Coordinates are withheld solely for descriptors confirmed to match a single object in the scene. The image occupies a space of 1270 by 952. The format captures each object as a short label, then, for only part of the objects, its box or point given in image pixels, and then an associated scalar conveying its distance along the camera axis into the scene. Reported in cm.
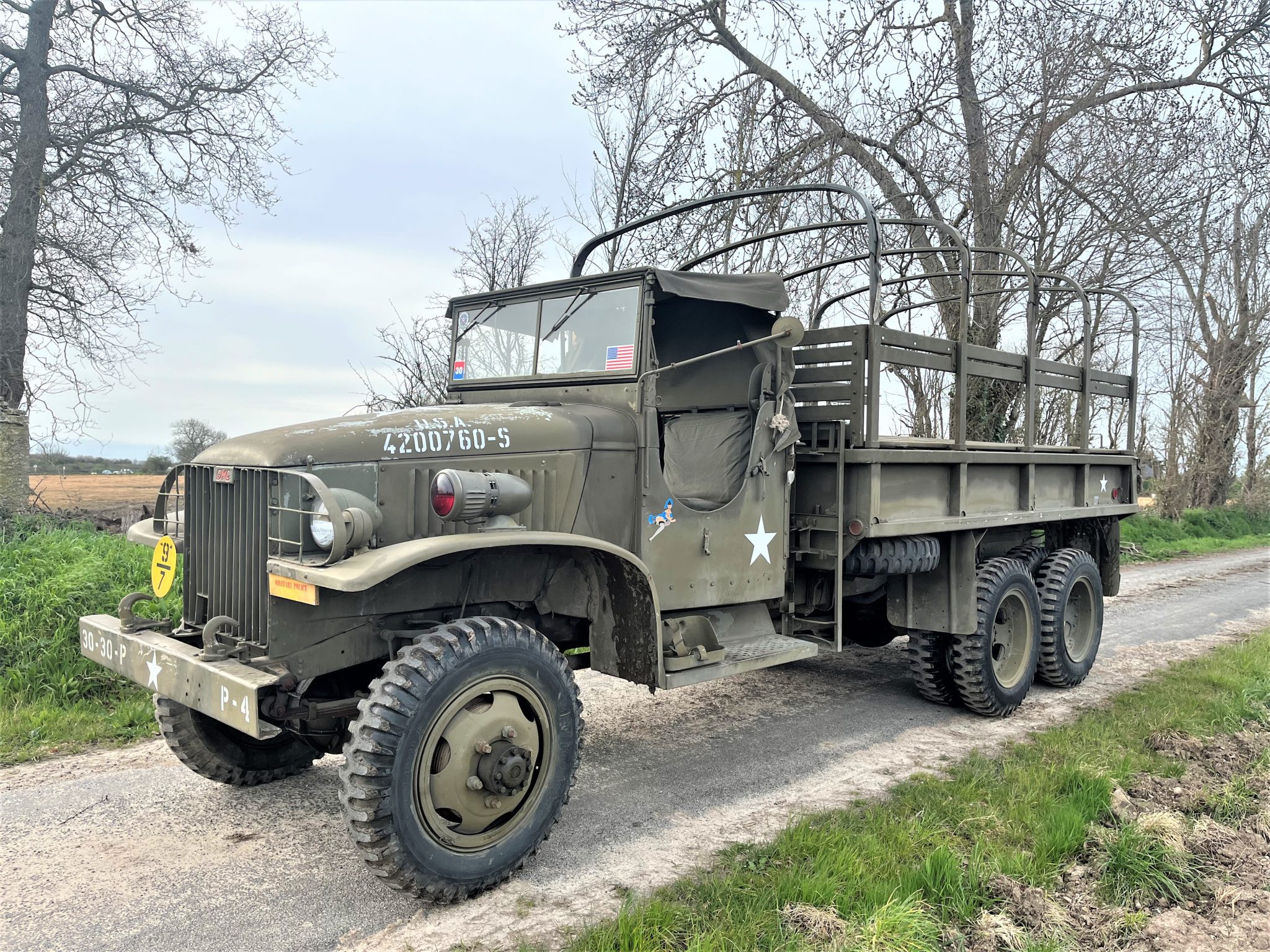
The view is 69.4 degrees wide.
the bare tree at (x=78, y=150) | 912
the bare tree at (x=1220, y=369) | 2048
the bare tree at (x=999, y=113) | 1145
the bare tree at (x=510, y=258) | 1112
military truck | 329
